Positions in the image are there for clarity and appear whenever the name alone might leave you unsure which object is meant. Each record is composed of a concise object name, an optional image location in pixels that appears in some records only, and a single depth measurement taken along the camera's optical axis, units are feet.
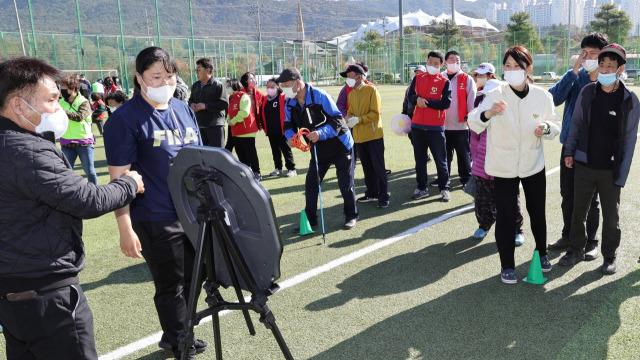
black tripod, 7.73
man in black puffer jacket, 7.36
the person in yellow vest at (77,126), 25.86
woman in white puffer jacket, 13.89
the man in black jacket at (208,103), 27.86
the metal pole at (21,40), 104.32
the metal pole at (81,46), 112.60
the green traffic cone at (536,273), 14.97
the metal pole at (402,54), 149.52
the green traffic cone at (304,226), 20.65
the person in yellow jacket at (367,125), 23.34
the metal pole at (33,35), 102.43
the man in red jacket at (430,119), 23.99
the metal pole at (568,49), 131.56
